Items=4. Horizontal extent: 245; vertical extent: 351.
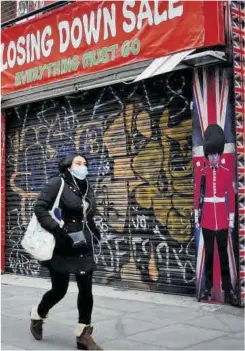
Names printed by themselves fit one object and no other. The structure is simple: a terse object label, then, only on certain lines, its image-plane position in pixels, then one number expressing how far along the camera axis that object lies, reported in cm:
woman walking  479
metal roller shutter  748
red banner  691
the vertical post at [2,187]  1040
